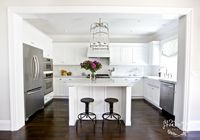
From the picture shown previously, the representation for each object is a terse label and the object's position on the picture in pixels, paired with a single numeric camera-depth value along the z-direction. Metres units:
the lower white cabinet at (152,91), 4.68
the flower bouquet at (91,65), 3.73
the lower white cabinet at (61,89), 5.98
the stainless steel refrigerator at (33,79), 3.46
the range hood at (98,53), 5.98
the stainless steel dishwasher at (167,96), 3.71
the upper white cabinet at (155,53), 5.81
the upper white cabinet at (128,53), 6.21
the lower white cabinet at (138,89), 6.12
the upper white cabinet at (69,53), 6.11
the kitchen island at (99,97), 3.63
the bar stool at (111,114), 3.25
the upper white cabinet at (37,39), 3.65
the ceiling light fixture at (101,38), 6.26
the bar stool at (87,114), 3.25
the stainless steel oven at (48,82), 4.82
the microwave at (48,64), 4.86
